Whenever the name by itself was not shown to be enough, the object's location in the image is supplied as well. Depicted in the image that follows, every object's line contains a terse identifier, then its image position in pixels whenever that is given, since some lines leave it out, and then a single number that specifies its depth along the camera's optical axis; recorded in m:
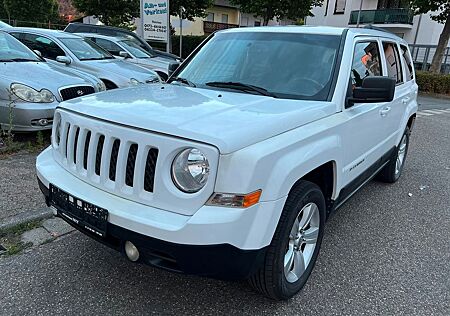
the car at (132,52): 9.90
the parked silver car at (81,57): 7.44
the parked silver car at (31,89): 5.10
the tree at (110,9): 20.11
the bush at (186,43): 26.86
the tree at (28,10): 31.25
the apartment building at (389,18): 26.41
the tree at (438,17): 16.39
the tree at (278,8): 20.12
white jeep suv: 1.96
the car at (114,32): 12.50
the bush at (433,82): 16.55
